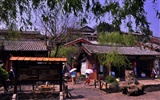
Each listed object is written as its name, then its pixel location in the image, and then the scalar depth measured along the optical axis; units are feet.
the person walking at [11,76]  61.48
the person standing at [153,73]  93.00
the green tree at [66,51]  103.91
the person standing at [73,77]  73.72
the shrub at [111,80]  59.16
